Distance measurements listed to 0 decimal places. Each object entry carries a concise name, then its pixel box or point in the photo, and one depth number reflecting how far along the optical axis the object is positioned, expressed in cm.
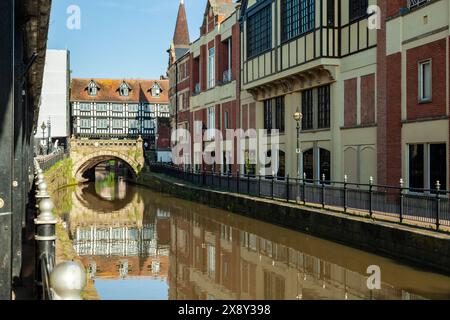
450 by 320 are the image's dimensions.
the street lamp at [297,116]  2142
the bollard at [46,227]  626
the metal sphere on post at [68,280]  330
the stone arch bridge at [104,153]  5784
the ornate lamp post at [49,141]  5614
